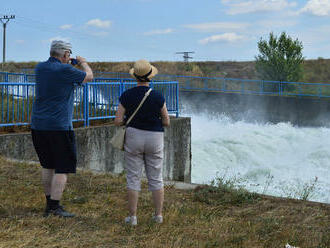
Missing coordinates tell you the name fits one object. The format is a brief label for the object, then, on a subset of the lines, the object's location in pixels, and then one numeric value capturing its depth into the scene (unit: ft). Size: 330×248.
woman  14.26
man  14.61
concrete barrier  30.07
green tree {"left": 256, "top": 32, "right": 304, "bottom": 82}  119.55
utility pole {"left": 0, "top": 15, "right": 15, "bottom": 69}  154.14
